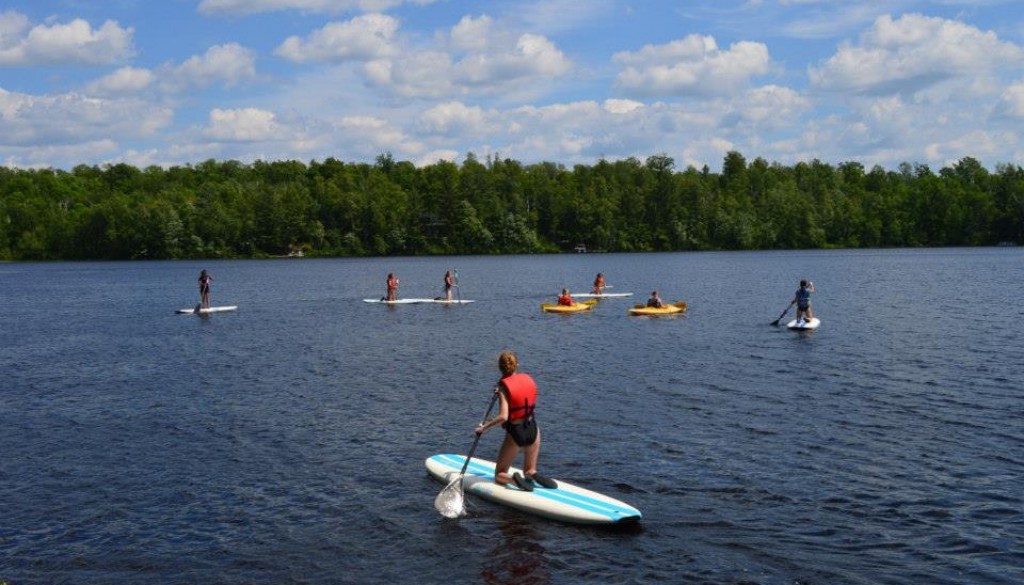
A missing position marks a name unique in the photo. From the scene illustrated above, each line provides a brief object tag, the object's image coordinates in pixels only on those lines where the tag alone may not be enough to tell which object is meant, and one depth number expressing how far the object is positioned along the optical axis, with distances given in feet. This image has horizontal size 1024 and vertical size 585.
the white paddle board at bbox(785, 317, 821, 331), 139.23
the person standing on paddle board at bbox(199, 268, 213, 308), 185.26
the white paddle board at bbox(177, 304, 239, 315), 190.49
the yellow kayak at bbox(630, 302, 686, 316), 168.96
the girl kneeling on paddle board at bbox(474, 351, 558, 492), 52.47
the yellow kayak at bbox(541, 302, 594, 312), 179.01
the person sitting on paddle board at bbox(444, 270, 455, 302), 204.21
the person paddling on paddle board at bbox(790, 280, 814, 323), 139.03
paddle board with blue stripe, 51.80
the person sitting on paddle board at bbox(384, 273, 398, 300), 202.36
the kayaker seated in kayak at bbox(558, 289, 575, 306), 179.83
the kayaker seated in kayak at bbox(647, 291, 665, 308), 170.19
